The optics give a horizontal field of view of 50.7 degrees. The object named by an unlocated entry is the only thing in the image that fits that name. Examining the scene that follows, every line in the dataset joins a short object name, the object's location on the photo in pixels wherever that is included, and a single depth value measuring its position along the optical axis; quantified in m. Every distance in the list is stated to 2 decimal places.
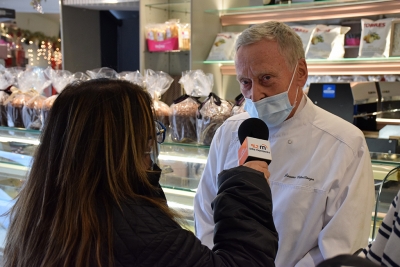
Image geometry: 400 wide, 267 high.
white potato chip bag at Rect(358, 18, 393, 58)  3.33
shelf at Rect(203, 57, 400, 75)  3.38
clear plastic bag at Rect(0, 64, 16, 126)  2.61
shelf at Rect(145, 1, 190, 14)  4.44
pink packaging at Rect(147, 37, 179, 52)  4.23
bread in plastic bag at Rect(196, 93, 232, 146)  1.93
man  1.24
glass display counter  1.53
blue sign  2.29
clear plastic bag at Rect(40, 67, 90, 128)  2.59
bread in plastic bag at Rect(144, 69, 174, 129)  2.32
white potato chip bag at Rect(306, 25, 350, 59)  3.57
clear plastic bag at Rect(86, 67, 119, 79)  2.51
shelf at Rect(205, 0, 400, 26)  3.35
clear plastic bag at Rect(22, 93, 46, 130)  2.38
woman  0.91
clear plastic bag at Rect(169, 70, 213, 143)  2.02
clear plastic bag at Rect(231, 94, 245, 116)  1.89
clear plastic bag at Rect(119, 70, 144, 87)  2.35
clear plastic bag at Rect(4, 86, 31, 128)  2.45
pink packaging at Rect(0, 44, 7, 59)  3.39
